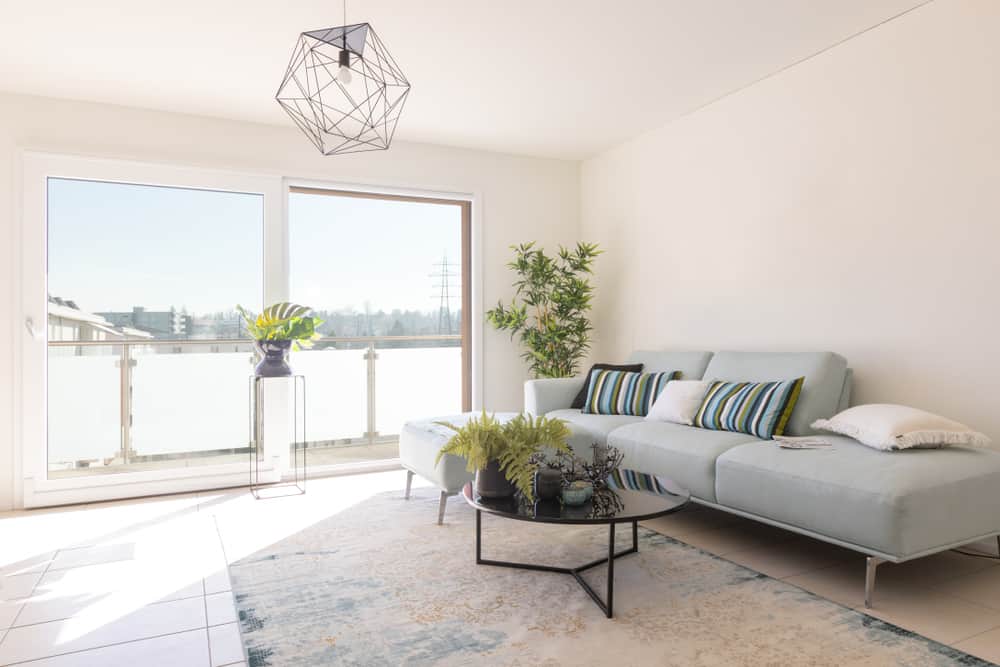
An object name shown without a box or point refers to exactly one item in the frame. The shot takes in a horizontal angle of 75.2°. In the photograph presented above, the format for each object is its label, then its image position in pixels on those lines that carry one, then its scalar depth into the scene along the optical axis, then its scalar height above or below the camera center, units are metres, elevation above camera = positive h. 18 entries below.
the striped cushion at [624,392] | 4.17 -0.41
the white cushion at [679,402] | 3.72 -0.42
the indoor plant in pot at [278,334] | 4.26 -0.03
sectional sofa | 2.32 -0.61
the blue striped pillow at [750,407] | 3.27 -0.41
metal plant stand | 4.55 -0.79
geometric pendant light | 2.48 +1.47
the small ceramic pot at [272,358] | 4.25 -0.19
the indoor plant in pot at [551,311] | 5.25 +0.16
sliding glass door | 4.09 +0.13
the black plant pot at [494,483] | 2.62 -0.62
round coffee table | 2.34 -0.68
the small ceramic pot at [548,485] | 2.58 -0.62
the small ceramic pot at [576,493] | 2.48 -0.63
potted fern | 2.56 -0.47
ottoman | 3.41 -0.69
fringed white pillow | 2.67 -0.43
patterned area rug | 2.04 -1.02
